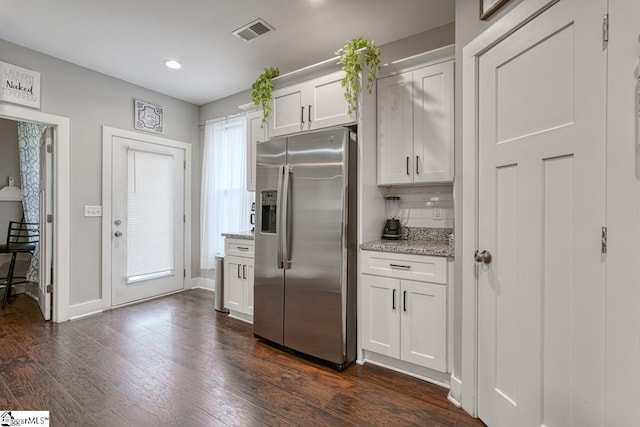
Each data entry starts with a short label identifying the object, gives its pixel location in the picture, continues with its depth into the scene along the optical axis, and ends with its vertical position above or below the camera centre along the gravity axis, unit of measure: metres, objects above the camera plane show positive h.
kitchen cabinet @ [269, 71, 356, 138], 2.48 +0.94
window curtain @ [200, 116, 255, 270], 4.03 +0.35
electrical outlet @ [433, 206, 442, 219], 2.62 +0.01
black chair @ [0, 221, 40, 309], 3.82 -0.42
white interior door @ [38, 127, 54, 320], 3.23 -0.14
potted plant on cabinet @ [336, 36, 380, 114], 2.32 +1.16
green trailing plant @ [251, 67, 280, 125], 2.86 +1.17
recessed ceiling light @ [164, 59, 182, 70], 3.25 +1.62
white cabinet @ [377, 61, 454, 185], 2.31 +0.70
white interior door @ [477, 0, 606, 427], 1.19 -0.03
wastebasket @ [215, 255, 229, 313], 3.60 -0.90
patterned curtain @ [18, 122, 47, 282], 4.22 +0.54
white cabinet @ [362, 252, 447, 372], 2.07 -0.69
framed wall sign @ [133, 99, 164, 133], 3.90 +1.26
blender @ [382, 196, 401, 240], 2.63 -0.05
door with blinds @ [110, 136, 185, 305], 3.73 -0.10
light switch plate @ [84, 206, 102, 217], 3.44 +0.01
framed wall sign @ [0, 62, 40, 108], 2.83 +1.22
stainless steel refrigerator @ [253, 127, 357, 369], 2.32 -0.28
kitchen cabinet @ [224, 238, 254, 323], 3.21 -0.71
